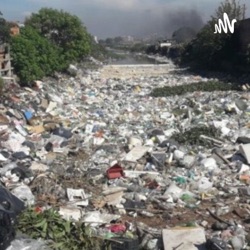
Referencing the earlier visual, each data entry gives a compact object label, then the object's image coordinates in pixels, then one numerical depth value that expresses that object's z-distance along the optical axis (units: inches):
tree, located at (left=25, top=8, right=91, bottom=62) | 842.2
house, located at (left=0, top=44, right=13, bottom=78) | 586.9
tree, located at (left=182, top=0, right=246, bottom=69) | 927.7
